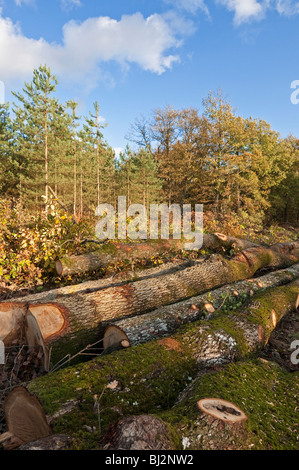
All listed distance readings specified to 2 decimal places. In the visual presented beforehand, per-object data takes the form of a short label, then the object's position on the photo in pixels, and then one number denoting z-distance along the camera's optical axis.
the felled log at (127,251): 6.22
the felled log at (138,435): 1.64
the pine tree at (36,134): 16.00
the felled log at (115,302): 3.43
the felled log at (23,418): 2.14
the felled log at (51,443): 1.76
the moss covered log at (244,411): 1.80
